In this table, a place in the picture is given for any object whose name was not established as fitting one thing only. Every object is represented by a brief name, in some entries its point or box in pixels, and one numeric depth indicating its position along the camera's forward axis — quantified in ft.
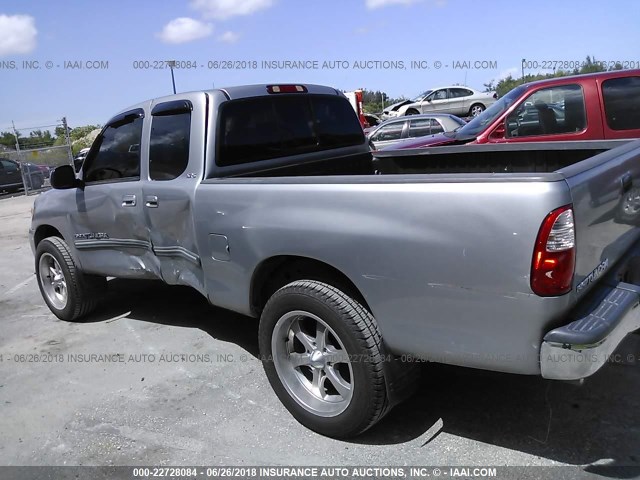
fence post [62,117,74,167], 64.76
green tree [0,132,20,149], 115.69
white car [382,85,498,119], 78.84
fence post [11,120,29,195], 60.70
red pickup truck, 21.06
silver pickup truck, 7.40
